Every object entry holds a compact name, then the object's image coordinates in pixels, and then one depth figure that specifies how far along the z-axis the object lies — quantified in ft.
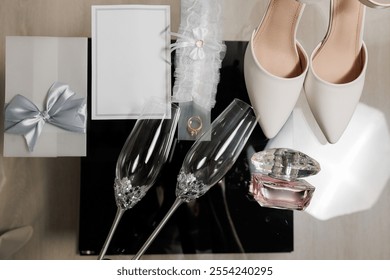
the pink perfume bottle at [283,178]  2.23
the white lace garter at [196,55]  2.47
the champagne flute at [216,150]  2.23
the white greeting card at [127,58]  2.50
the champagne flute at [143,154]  2.23
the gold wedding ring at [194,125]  2.50
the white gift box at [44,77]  2.48
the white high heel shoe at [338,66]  2.27
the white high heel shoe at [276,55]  2.29
